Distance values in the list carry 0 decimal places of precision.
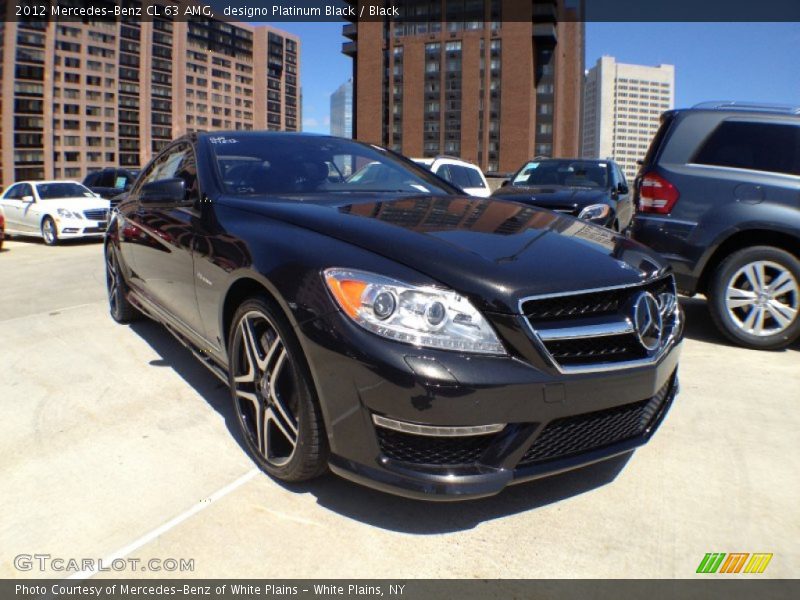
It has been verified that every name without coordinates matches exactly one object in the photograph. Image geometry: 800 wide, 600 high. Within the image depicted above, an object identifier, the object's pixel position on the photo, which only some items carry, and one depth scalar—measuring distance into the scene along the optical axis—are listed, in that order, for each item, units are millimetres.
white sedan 13617
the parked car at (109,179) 19734
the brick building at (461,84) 86125
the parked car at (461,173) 9922
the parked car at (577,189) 7012
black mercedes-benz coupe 2088
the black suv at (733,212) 4664
